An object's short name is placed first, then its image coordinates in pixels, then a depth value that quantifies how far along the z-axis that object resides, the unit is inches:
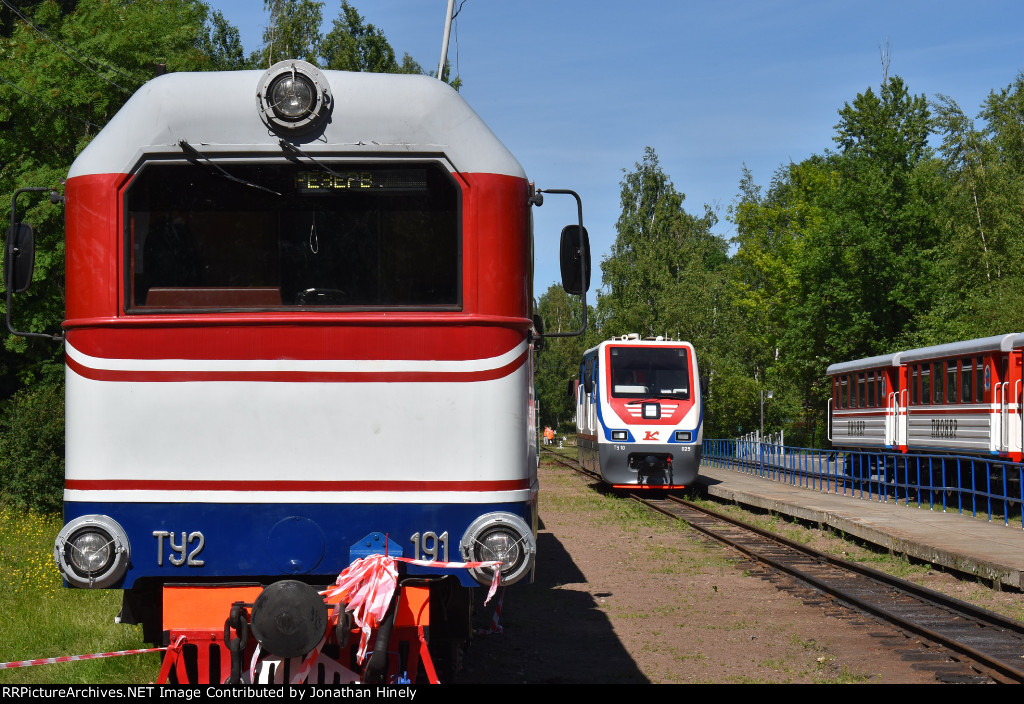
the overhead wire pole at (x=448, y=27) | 590.1
